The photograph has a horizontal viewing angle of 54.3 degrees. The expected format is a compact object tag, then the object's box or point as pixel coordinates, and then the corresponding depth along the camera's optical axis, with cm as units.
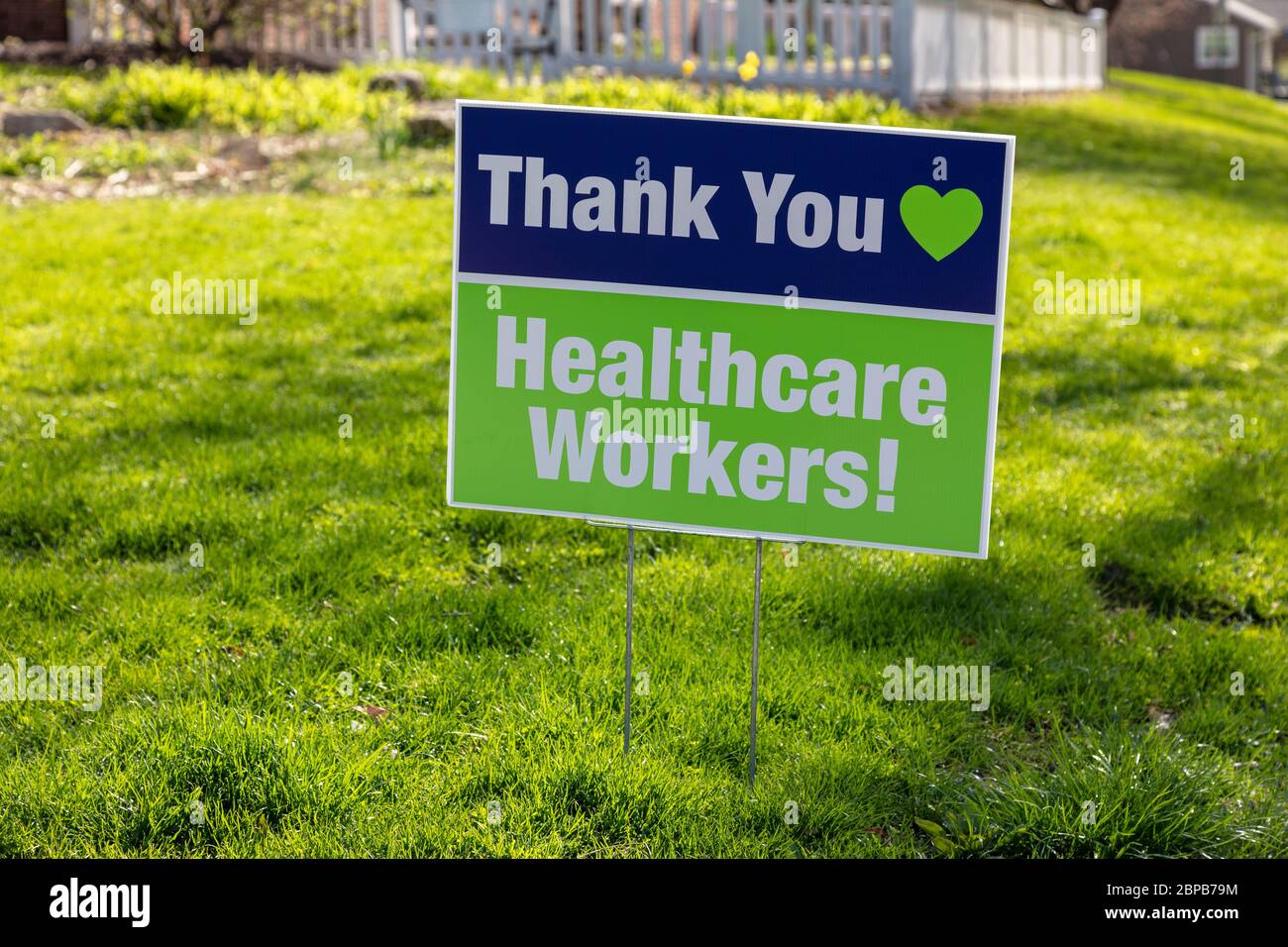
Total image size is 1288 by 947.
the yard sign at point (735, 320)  306
